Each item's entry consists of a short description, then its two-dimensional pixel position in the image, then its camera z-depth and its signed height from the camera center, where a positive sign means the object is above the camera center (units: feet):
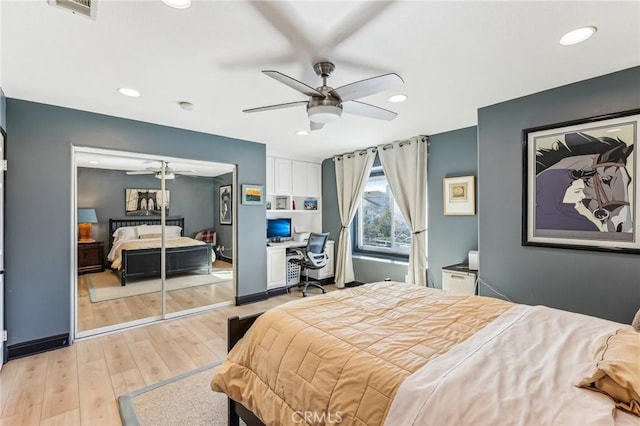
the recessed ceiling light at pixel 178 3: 4.91 +3.57
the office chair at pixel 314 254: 15.40 -2.22
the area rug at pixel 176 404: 6.36 -4.50
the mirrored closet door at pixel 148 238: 10.83 -1.06
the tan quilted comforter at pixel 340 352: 3.97 -2.17
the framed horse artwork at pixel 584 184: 7.32 +0.78
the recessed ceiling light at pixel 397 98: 8.94 +3.57
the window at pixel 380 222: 15.80 -0.52
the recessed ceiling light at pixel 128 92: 8.43 +3.59
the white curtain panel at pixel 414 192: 13.55 +1.02
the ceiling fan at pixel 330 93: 5.90 +2.66
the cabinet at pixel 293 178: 16.68 +2.14
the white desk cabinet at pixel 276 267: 15.60 -2.94
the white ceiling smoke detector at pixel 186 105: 9.50 +3.56
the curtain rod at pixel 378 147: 13.55 +3.45
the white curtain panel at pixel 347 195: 16.38 +1.07
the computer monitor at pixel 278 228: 17.17 -0.94
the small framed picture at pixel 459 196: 12.16 +0.74
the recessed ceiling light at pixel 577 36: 5.75 +3.60
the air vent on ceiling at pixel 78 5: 4.95 +3.57
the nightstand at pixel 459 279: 10.71 -2.53
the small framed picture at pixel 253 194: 14.25 +0.92
